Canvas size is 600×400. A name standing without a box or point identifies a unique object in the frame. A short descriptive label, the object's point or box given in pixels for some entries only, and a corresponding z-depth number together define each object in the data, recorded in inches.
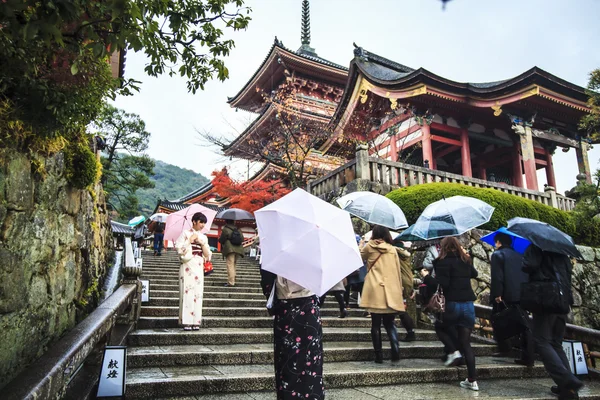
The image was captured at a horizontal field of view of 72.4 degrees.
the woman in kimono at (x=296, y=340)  115.5
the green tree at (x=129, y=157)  922.1
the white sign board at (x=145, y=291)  259.1
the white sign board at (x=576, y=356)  201.0
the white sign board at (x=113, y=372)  131.3
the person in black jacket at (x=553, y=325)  157.8
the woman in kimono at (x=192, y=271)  222.2
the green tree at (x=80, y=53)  84.7
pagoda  800.5
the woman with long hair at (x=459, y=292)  176.1
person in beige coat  198.1
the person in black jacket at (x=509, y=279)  209.6
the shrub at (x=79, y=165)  184.2
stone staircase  158.1
